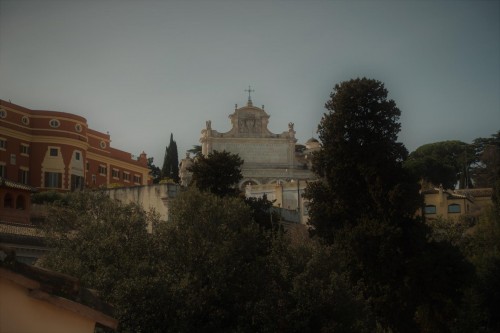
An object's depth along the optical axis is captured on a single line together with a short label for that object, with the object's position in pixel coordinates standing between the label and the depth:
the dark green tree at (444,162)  85.81
